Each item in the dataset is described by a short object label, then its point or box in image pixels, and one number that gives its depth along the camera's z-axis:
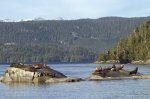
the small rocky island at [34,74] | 101.25
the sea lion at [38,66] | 103.45
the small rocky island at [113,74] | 108.25
